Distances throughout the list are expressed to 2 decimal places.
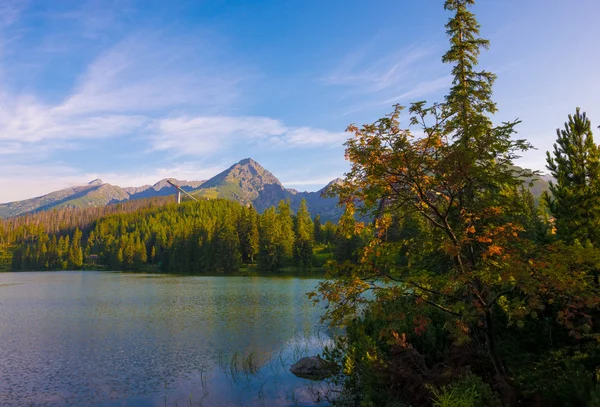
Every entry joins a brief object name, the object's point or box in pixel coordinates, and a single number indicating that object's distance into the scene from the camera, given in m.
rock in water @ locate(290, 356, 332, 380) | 18.52
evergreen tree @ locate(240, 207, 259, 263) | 126.34
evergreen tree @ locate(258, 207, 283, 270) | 117.19
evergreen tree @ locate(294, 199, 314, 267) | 120.19
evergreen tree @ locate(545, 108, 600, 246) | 27.12
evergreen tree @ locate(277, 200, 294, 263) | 118.56
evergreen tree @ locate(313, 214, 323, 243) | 143.95
